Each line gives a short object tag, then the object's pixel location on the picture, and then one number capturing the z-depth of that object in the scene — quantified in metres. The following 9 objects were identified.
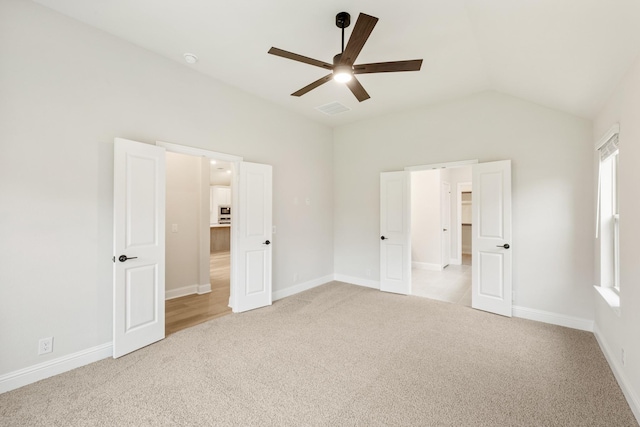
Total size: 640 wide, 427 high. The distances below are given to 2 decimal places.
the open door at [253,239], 3.81
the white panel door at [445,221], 6.70
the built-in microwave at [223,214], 10.41
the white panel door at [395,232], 4.64
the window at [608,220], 2.89
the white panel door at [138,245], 2.63
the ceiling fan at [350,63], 2.03
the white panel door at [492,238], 3.66
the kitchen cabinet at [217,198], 10.33
